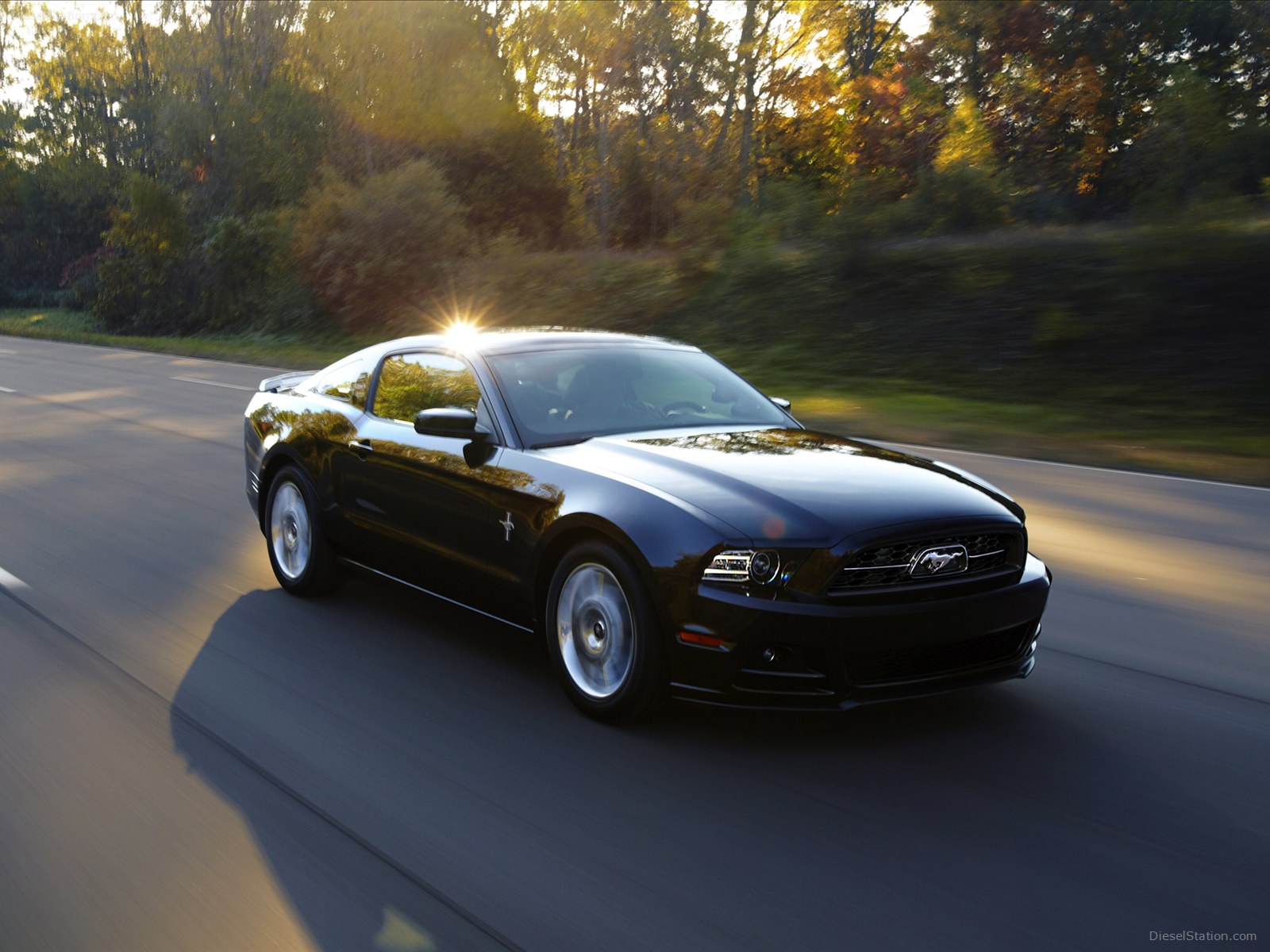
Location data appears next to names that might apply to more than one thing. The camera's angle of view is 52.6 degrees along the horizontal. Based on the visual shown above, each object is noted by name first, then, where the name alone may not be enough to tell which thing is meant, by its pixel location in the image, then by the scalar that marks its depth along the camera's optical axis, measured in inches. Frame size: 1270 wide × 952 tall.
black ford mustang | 165.2
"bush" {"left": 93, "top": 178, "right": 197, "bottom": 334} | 1686.8
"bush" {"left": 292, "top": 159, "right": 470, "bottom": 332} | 1362.0
